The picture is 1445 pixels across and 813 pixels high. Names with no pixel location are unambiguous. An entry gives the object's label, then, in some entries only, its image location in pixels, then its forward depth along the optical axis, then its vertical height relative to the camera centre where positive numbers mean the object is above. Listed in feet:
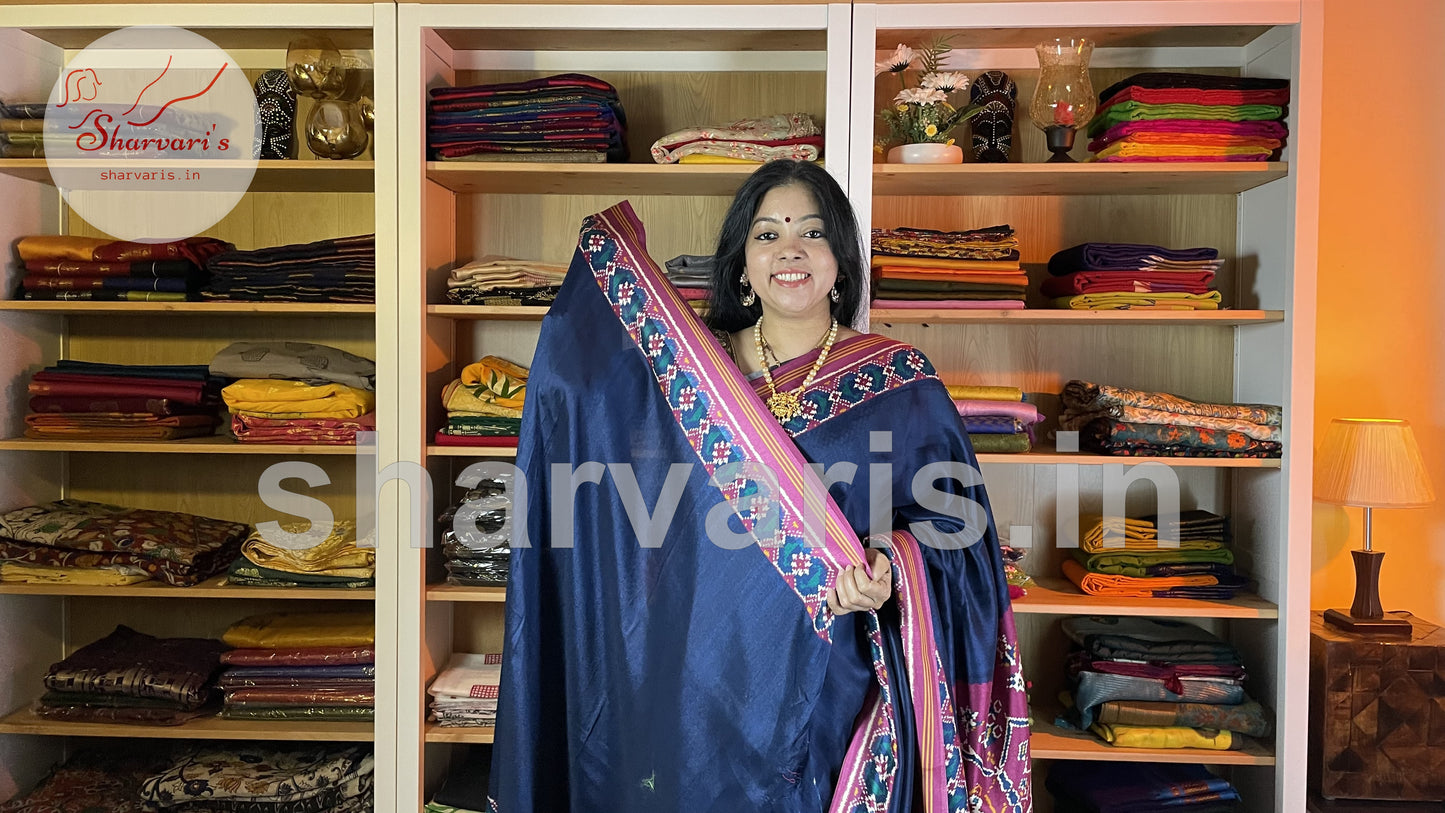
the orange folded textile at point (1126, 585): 8.52 -1.59
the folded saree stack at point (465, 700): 8.47 -2.53
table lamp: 8.20 -0.69
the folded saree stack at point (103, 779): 8.73 -3.40
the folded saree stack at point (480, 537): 8.63 -1.27
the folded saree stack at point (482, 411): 8.45 -0.24
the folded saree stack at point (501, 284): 8.52 +0.79
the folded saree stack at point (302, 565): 8.65 -1.51
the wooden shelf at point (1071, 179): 8.11 +1.65
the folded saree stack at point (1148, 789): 8.42 -3.23
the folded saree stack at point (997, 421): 8.49 -0.28
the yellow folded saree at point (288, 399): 8.60 -0.16
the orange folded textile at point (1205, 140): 8.08 +1.89
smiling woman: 4.82 -0.85
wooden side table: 8.05 -2.50
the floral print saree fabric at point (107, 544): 8.65 -1.35
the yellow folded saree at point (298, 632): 8.81 -2.10
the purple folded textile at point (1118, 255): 8.42 +1.04
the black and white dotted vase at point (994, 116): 8.79 +2.22
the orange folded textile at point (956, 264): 8.38 +0.96
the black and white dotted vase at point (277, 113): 8.93 +2.24
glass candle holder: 8.24 +2.31
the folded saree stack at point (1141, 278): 8.38 +0.86
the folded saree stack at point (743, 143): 8.26 +1.87
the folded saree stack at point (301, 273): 8.57 +0.86
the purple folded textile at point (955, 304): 8.38 +0.64
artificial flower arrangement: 8.29 +2.17
